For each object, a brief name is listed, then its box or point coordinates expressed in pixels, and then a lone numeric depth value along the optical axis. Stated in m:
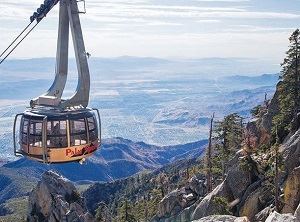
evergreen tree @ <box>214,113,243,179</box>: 62.28
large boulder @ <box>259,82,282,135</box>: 52.69
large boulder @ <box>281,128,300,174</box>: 39.59
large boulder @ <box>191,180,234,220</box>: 43.38
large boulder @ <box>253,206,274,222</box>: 37.36
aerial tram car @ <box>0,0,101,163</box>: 22.03
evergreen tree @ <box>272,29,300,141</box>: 48.92
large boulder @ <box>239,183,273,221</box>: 40.66
